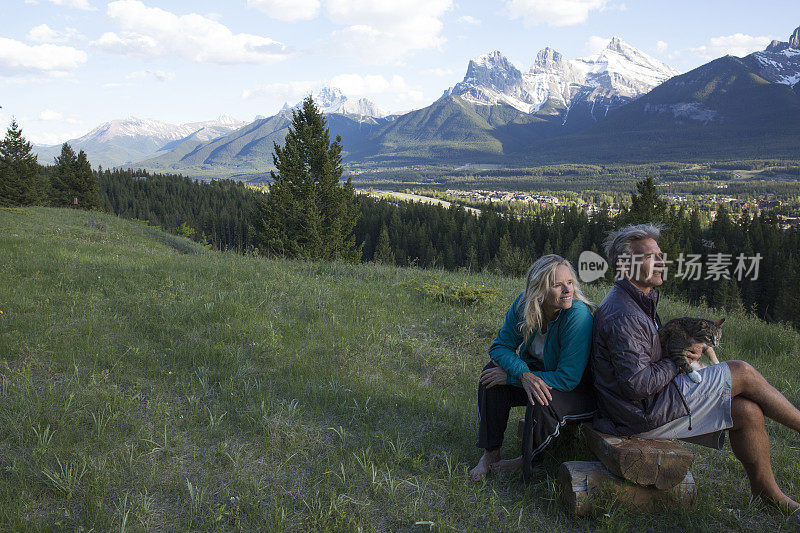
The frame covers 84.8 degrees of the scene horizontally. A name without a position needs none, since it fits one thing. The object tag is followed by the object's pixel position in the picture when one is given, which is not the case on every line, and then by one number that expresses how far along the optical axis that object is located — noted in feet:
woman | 11.59
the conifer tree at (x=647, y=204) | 118.43
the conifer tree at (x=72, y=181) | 143.95
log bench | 10.40
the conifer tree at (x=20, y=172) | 114.01
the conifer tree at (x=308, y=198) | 91.71
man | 10.62
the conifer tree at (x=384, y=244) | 166.25
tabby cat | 10.48
